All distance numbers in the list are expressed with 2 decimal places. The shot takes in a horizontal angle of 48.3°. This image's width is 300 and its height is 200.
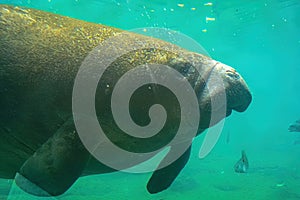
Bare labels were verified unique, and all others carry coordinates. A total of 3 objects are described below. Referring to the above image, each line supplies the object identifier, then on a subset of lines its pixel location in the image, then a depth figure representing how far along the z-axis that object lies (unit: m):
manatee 2.73
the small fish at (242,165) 8.30
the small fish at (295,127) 13.87
